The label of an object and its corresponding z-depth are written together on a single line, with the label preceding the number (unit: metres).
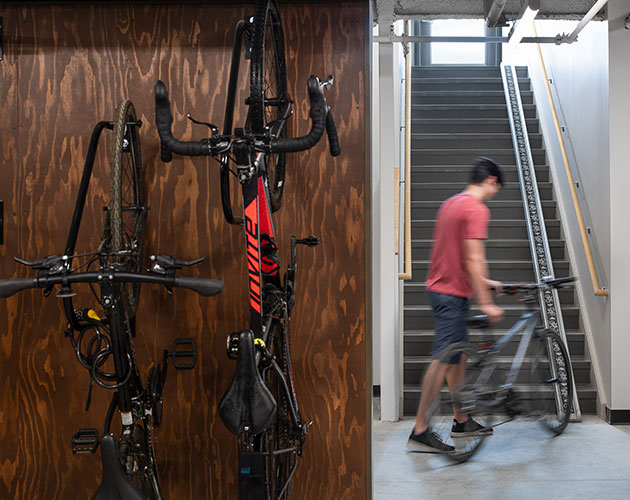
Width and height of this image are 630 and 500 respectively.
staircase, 4.91
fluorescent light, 3.56
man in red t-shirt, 3.28
